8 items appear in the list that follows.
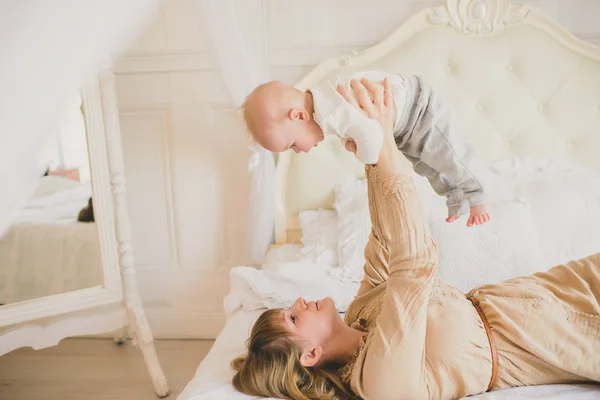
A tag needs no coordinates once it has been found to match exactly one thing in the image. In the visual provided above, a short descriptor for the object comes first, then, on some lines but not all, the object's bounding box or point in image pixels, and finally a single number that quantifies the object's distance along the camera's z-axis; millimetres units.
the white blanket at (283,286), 1846
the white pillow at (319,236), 2080
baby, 1137
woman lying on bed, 1123
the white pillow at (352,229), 1969
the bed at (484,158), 1900
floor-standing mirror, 2014
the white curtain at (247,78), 1743
